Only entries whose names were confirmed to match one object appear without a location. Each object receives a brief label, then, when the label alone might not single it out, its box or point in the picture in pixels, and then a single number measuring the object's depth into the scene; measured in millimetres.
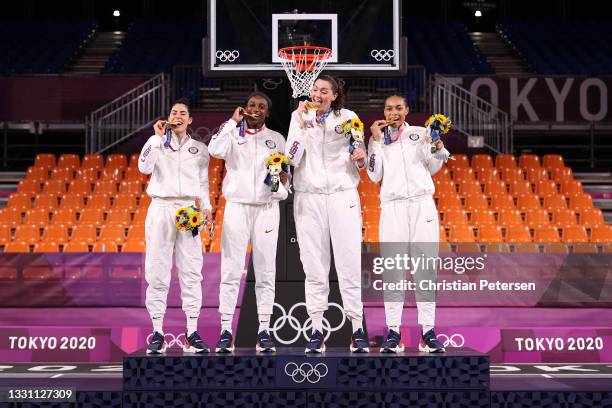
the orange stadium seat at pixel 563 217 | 12000
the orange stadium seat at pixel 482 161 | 13773
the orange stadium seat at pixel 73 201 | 12555
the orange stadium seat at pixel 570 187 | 13406
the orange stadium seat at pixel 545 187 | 13227
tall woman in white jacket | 6605
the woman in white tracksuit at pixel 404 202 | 6680
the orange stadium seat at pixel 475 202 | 12194
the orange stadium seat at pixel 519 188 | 12966
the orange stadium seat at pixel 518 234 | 11279
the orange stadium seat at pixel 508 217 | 11874
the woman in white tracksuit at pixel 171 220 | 6805
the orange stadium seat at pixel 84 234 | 11336
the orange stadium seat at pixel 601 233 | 11747
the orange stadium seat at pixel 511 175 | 13352
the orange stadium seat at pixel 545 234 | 11383
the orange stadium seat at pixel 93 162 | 13789
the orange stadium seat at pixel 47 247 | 11086
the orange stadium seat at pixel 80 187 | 13004
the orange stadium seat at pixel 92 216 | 11961
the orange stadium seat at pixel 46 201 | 12688
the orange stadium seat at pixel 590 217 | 12180
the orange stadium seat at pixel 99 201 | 12484
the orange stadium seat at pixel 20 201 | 12734
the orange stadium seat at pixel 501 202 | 12289
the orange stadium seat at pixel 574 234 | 11617
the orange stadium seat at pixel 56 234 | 11430
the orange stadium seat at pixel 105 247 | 10782
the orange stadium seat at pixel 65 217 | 12023
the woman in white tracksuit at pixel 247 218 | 6707
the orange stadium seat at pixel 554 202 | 12742
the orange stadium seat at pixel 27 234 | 11453
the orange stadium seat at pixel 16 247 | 11094
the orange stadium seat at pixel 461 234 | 11156
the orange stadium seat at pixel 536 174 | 13648
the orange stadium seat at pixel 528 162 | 14070
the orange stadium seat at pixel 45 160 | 14320
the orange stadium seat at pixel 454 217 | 11555
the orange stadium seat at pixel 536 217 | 11977
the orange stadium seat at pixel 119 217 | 11867
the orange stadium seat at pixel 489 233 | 11336
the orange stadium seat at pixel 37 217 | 12039
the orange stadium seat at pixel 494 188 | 12875
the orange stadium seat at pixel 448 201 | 12148
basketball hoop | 7301
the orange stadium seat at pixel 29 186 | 13391
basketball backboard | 7641
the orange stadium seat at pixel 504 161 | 13805
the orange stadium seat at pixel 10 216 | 12344
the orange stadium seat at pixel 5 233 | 11664
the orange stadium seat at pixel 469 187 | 12828
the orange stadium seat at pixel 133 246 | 10781
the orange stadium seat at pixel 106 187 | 12852
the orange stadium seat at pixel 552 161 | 14461
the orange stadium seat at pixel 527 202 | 12414
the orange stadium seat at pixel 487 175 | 13326
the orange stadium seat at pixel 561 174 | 13875
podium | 6297
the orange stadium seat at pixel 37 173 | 13820
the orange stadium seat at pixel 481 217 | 11727
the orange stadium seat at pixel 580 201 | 12977
